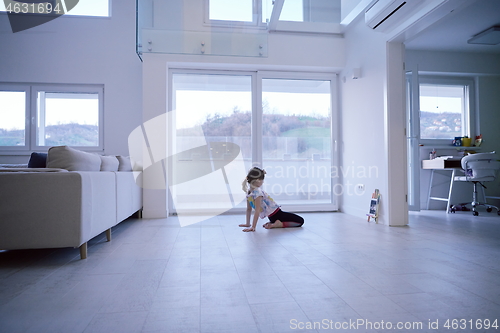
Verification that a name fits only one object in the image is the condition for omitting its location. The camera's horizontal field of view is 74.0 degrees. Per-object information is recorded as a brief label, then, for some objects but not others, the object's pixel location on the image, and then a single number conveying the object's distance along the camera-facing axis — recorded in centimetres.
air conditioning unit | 302
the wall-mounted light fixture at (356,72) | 420
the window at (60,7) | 466
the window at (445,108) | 549
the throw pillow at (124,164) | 350
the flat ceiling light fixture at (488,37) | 440
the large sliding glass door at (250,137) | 472
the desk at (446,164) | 474
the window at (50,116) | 462
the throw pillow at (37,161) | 239
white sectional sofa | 204
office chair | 446
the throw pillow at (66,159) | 228
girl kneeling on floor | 351
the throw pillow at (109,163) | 291
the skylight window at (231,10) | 351
